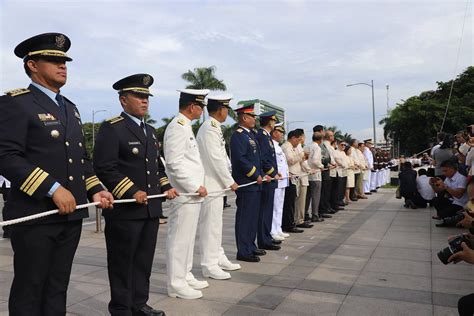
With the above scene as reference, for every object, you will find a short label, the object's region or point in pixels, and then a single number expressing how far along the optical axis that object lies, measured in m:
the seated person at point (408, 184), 11.49
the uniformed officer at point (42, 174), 2.48
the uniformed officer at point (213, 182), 4.95
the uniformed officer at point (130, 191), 3.41
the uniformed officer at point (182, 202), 4.22
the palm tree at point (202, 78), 40.88
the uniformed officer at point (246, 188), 5.73
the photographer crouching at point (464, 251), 2.95
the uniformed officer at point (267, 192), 6.46
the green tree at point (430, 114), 39.12
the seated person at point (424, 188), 10.93
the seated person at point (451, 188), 7.89
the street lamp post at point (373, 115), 32.72
